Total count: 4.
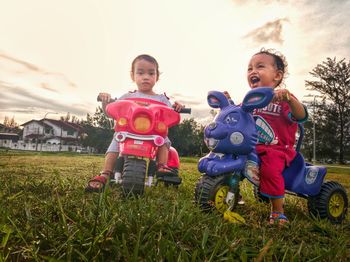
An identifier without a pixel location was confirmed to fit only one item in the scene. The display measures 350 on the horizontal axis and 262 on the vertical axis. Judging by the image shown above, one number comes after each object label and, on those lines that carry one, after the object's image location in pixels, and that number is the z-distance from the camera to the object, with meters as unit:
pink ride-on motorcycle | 3.21
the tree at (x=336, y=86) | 34.75
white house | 70.12
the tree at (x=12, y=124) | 74.74
